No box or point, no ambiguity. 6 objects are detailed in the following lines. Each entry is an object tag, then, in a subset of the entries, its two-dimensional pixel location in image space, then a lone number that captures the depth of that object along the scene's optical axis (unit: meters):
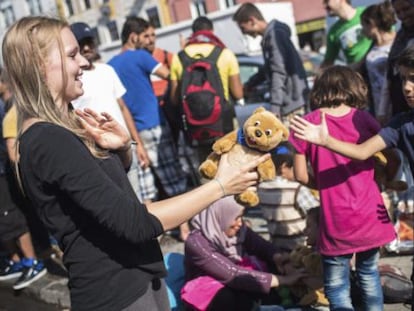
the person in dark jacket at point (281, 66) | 4.28
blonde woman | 1.52
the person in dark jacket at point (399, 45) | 3.30
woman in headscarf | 3.07
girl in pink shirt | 2.58
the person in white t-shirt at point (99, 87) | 3.72
